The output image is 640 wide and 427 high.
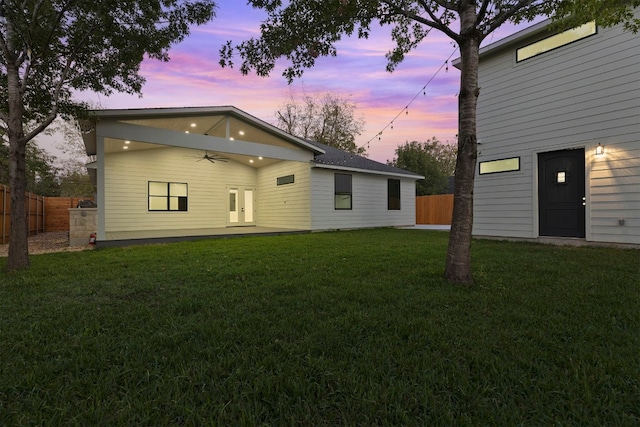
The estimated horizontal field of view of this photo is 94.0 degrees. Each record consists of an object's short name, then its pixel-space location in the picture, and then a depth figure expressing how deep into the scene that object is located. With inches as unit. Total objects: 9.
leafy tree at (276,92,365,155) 1010.7
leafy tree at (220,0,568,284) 144.5
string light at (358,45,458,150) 266.1
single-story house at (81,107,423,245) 333.1
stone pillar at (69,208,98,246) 331.6
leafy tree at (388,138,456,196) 917.8
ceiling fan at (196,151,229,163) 487.8
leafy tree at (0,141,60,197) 745.0
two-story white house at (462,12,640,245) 246.8
